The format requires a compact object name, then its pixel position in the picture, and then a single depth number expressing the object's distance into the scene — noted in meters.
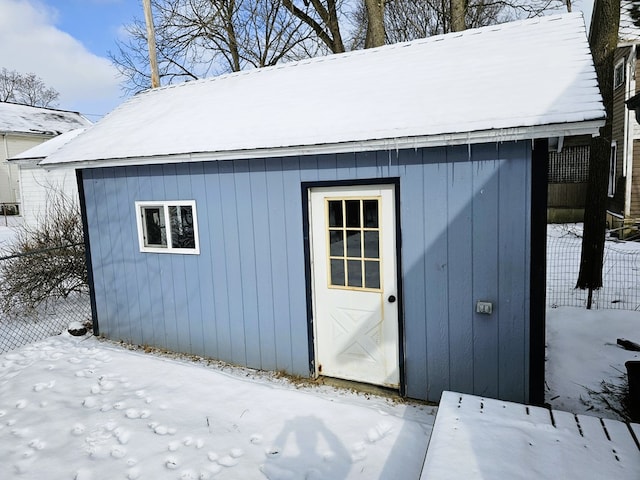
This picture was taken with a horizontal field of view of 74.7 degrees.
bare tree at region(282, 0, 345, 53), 14.30
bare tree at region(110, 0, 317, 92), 14.12
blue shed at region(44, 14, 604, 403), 3.61
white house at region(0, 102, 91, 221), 20.39
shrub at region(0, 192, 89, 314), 7.25
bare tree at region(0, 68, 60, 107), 35.53
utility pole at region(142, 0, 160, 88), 9.46
